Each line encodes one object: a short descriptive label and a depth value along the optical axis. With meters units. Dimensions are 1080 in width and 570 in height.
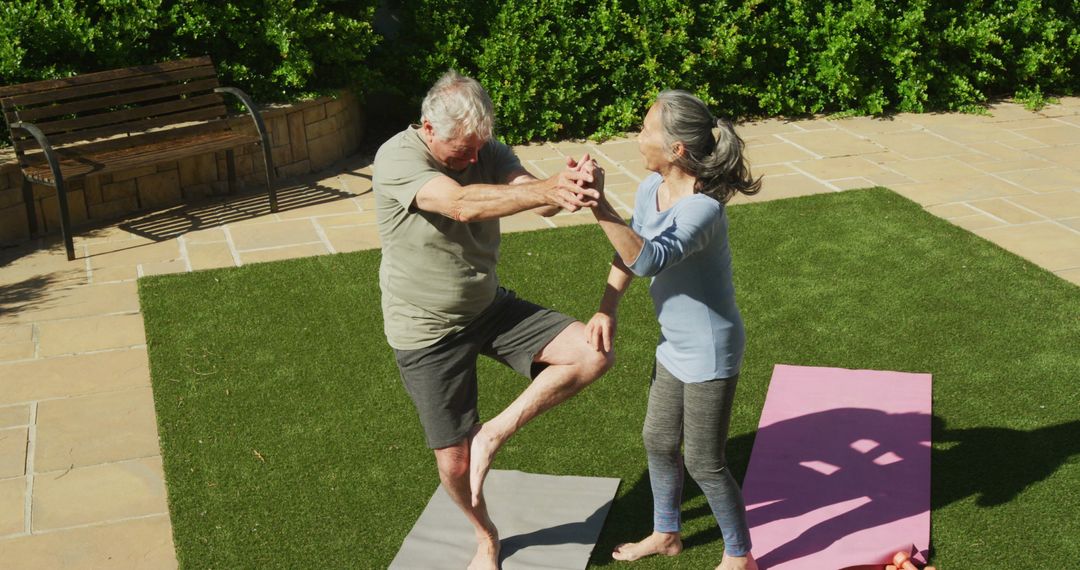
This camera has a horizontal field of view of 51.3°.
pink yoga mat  4.16
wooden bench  7.44
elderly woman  3.42
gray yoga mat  4.14
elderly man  3.58
